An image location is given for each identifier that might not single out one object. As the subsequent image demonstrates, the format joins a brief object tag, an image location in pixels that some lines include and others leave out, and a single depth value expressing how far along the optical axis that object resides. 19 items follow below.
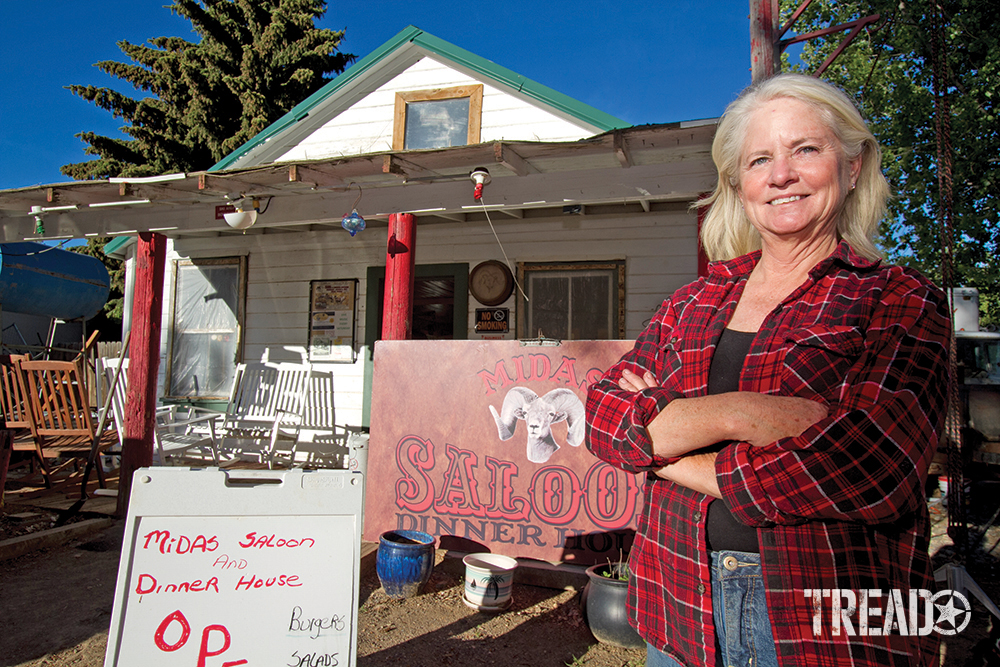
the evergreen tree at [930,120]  13.25
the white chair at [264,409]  7.14
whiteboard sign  1.91
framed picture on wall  7.34
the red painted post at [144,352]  5.79
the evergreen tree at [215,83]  17.88
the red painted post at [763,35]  4.84
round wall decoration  6.77
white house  5.19
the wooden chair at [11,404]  5.78
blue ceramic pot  3.68
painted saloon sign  3.90
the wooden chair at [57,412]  5.58
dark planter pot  3.11
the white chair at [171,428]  6.37
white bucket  3.54
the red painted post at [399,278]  5.27
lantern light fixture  5.79
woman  1.02
